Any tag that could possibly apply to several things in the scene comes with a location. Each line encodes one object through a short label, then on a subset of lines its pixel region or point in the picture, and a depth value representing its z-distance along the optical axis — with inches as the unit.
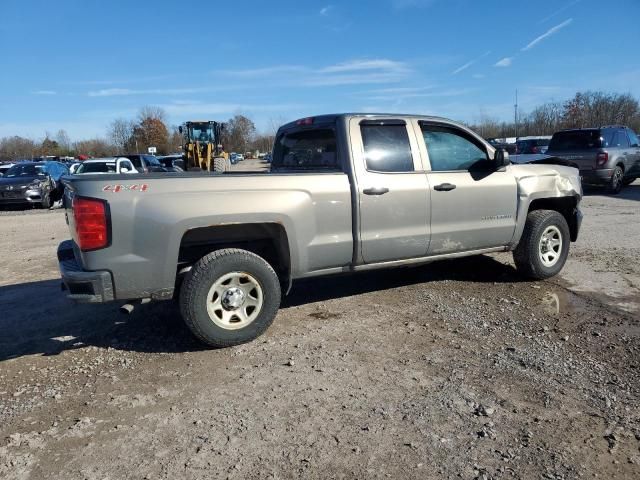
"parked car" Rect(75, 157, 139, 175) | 670.5
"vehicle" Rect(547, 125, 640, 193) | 585.6
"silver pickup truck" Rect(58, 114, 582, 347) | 152.6
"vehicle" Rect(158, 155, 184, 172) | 1080.8
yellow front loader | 1026.7
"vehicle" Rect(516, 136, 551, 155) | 961.5
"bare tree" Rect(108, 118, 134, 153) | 3326.8
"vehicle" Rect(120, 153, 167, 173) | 788.8
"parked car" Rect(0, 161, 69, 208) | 682.2
